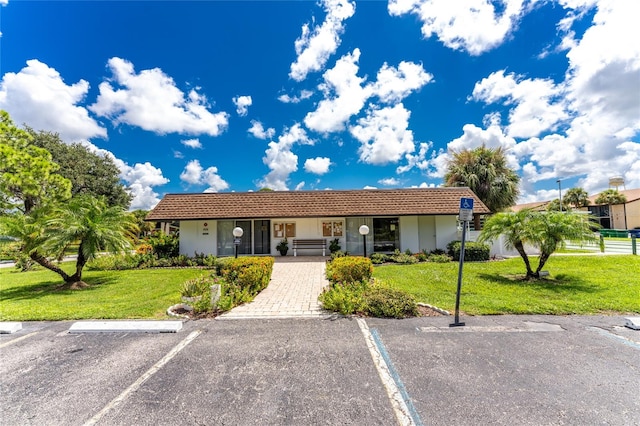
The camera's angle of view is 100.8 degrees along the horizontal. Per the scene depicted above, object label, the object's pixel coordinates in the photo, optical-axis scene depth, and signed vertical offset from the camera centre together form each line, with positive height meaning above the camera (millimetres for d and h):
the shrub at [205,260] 14008 -1443
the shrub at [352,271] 8727 -1307
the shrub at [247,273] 7805 -1240
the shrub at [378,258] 13834 -1437
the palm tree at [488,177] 23141 +4691
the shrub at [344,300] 6114 -1646
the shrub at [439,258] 13781 -1478
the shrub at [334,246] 16281 -890
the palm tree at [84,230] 8625 +177
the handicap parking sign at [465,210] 5352 +398
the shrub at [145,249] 15436 -878
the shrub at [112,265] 13367 -1528
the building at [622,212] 38188 +2365
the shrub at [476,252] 14000 -1191
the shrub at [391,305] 5879 -1690
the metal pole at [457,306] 5293 -1546
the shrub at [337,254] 14292 -1236
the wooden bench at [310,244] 16484 -763
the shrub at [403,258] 13664 -1452
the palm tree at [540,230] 8750 -36
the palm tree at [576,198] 45719 +5314
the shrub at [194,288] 6871 -1443
